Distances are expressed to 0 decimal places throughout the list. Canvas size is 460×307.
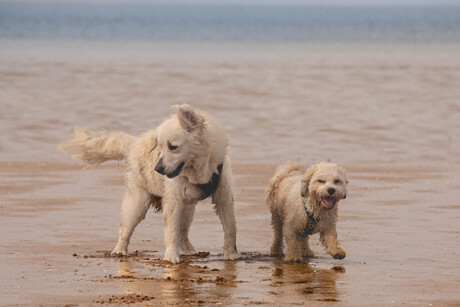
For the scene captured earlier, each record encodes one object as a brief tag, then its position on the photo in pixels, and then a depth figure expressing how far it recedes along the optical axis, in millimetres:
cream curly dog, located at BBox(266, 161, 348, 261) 17734
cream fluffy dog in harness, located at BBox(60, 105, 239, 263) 17594
